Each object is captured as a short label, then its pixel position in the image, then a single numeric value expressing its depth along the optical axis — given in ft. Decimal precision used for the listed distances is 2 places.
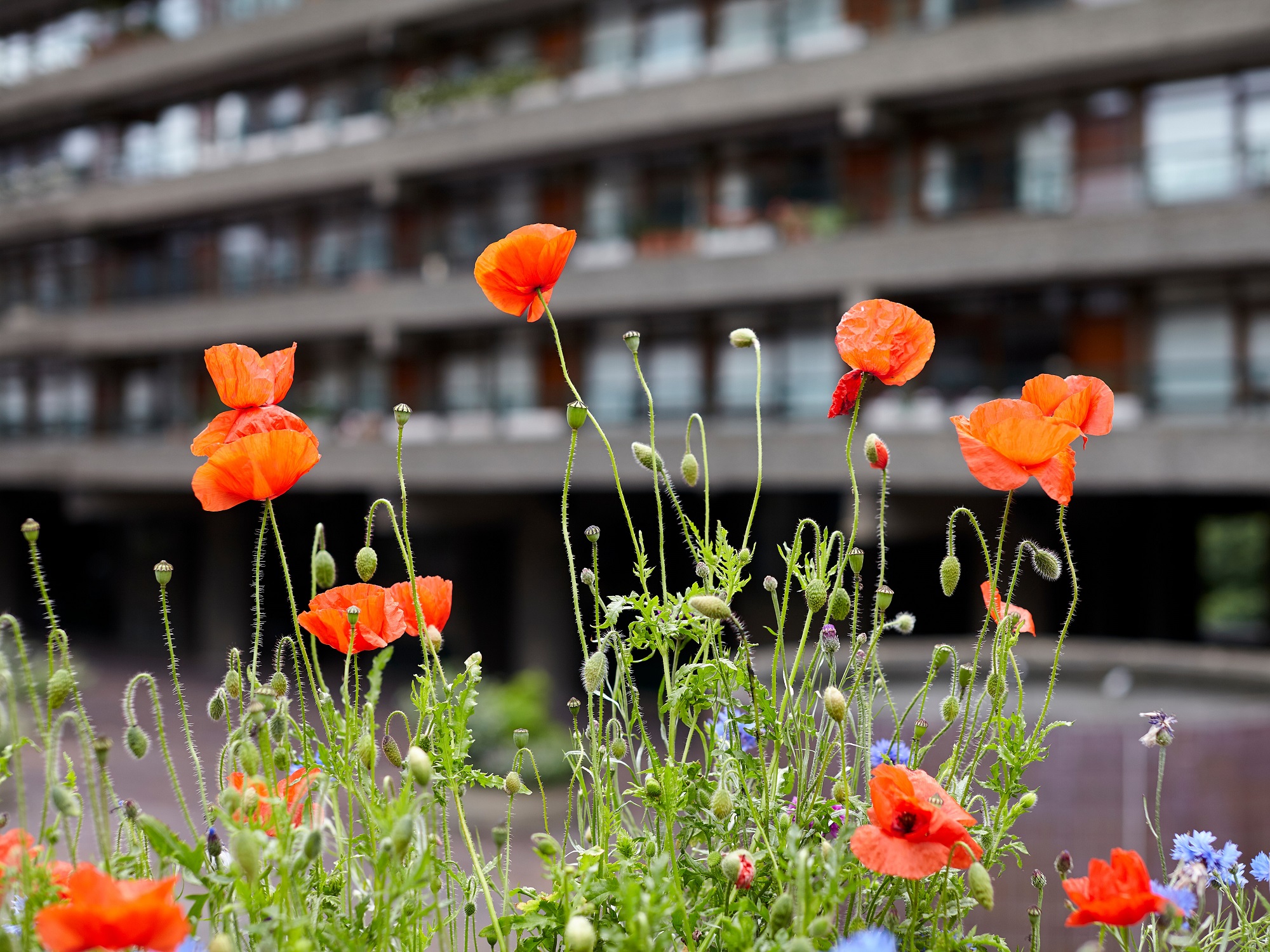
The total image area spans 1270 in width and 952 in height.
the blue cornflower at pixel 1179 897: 4.19
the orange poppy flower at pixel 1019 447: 4.58
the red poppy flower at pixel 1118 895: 3.94
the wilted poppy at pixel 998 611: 4.74
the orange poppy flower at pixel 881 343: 5.22
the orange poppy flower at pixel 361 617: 4.85
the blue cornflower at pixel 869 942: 3.28
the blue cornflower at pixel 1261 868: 5.18
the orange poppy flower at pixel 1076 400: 4.92
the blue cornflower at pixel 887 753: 5.23
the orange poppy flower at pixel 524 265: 5.33
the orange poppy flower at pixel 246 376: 5.05
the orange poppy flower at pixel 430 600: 5.20
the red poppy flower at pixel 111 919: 3.37
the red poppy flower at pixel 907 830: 4.00
